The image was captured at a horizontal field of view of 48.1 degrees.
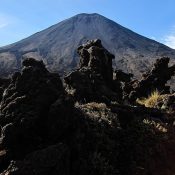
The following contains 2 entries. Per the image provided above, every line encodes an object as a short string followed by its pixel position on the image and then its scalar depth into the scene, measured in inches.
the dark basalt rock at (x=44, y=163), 134.1
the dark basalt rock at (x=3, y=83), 226.5
